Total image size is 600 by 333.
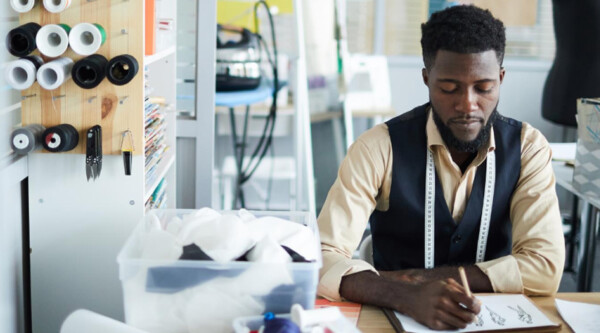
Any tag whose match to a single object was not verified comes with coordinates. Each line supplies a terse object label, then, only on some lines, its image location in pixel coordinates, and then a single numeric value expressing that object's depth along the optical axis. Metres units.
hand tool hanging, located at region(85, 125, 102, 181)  1.80
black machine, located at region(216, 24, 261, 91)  3.35
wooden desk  1.36
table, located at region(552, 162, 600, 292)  2.47
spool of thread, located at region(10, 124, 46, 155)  1.74
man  1.71
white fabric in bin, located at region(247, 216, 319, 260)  1.24
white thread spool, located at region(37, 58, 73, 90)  1.71
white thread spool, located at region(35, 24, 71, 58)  1.74
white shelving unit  1.89
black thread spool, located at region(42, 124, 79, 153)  1.77
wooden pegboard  1.80
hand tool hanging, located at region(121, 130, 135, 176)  1.85
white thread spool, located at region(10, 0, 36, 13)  1.74
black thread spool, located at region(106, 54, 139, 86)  1.78
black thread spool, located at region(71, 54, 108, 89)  1.77
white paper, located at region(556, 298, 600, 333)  1.35
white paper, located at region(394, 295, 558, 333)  1.32
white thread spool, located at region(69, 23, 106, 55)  1.76
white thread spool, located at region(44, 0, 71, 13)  1.75
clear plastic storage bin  1.16
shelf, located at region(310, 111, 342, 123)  3.81
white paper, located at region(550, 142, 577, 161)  2.84
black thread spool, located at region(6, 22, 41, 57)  1.72
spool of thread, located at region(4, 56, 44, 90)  1.68
